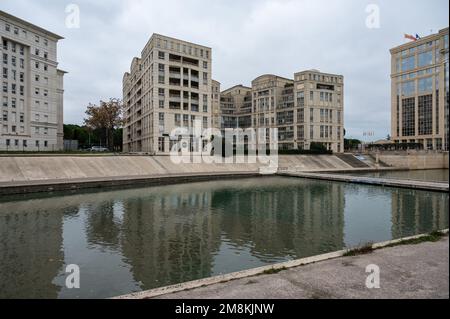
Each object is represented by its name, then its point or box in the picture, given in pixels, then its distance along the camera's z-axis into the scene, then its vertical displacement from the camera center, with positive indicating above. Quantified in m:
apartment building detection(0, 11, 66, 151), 61.28 +16.27
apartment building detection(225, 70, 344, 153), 98.88 +18.09
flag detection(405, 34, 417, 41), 98.38 +40.38
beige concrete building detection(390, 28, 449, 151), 95.50 +22.64
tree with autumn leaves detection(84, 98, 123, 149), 67.31 +10.32
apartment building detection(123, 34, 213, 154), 68.25 +16.93
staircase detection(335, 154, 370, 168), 69.94 -0.29
